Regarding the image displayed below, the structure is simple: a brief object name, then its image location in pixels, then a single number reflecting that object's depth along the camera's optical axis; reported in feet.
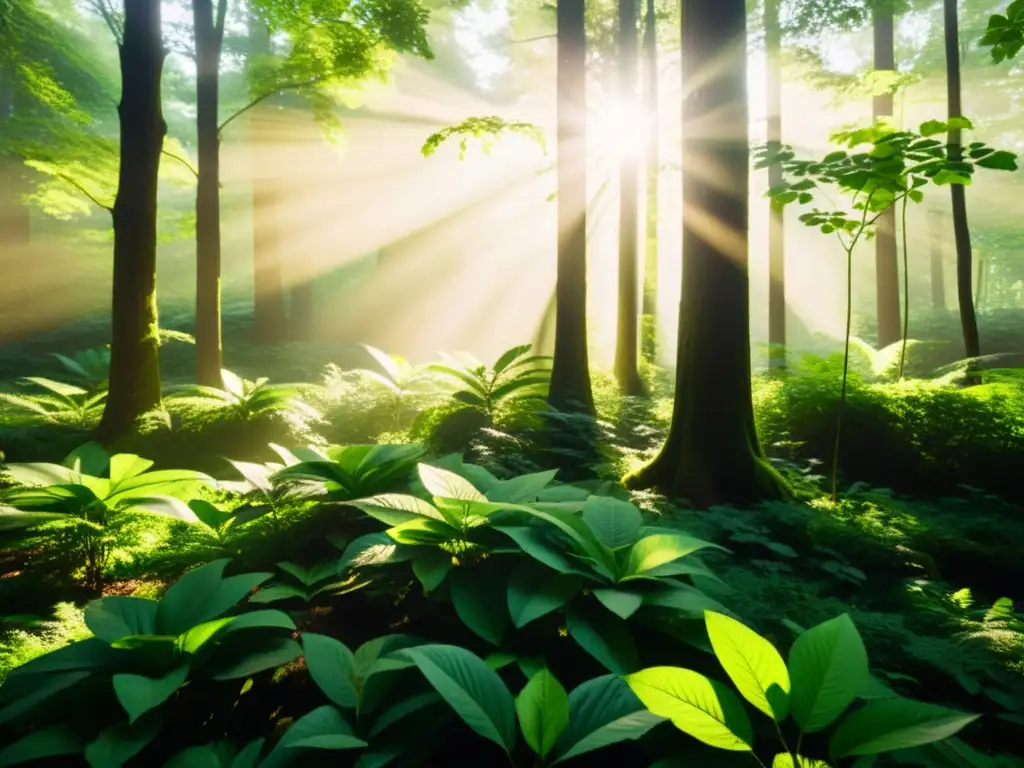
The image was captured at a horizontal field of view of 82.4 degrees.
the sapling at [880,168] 12.33
